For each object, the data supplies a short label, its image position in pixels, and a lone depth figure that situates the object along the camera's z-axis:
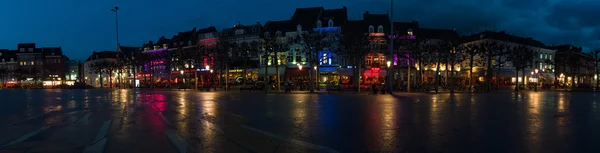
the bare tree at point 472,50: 46.97
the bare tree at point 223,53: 50.15
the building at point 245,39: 66.62
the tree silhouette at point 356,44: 40.69
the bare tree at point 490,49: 46.49
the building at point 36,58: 114.03
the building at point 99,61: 111.12
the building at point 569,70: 65.50
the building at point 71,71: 124.19
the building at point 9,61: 118.88
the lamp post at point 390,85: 33.28
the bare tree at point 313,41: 41.41
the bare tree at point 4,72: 94.84
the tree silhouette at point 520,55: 48.81
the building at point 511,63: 65.56
